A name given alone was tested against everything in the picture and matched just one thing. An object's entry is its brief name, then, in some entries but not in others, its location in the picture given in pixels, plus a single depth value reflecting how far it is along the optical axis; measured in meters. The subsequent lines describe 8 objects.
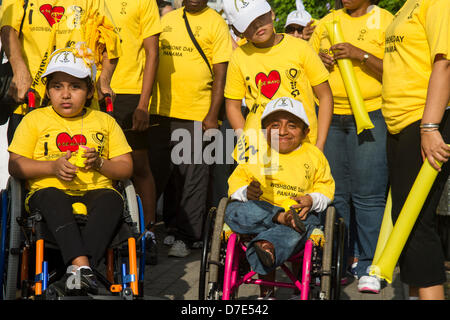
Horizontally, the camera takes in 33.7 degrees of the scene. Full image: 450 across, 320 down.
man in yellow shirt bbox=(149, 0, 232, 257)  6.73
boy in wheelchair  4.30
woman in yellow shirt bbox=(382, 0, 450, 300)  3.96
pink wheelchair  4.16
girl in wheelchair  4.40
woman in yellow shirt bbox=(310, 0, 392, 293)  5.64
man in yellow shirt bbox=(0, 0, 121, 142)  5.48
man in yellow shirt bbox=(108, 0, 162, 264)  6.41
